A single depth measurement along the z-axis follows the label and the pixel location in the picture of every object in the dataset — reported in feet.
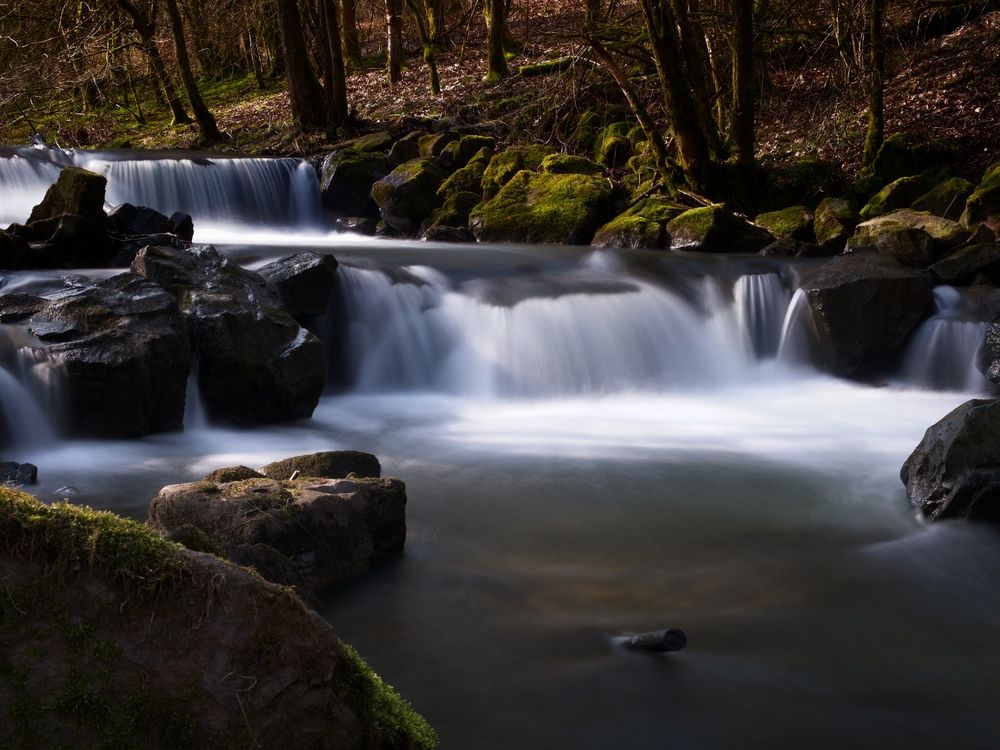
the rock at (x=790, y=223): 43.14
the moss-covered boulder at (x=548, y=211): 46.96
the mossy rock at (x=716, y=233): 42.68
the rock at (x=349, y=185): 56.49
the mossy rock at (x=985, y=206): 37.55
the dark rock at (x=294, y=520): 15.40
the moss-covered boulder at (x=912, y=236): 36.86
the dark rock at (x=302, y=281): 32.01
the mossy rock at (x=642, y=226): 44.24
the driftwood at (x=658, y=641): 13.84
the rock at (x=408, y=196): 53.11
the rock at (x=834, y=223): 40.91
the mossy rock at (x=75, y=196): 35.65
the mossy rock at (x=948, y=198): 39.91
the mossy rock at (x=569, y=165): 51.98
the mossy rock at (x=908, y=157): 44.75
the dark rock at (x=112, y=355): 25.25
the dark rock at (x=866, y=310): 33.37
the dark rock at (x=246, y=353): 27.53
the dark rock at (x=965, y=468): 19.01
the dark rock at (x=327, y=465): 19.22
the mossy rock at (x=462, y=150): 57.47
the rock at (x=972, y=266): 34.58
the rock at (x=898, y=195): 42.19
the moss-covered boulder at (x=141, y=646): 7.48
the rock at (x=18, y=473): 21.59
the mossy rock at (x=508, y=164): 52.60
